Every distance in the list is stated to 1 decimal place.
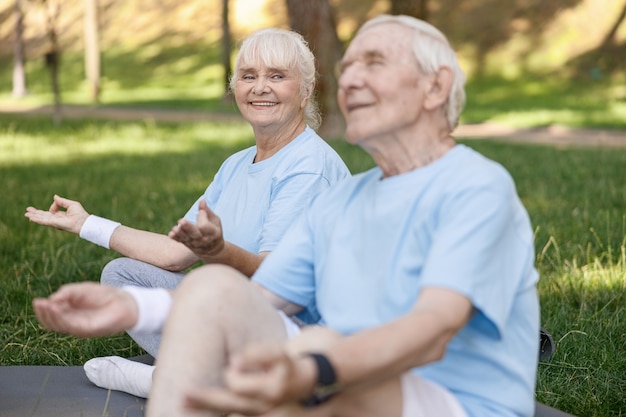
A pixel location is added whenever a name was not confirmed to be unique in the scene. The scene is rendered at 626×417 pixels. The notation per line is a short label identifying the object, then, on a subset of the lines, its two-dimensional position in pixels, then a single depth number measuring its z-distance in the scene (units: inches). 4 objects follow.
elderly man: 79.4
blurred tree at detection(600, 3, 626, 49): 848.9
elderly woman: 130.5
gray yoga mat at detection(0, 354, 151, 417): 124.6
